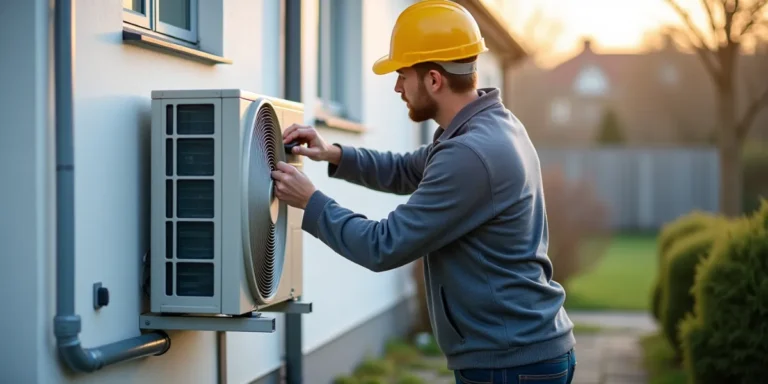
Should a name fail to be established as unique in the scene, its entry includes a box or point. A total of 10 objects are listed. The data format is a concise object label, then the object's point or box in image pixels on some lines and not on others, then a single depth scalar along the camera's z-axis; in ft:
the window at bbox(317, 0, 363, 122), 26.17
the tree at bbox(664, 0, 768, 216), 41.39
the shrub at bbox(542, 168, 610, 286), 42.52
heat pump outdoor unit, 12.57
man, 10.94
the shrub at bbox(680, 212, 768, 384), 17.83
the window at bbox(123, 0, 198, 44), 13.66
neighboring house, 127.24
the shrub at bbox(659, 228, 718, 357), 26.45
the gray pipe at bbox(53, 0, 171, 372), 10.94
